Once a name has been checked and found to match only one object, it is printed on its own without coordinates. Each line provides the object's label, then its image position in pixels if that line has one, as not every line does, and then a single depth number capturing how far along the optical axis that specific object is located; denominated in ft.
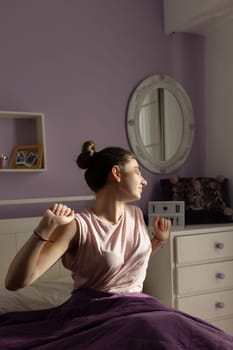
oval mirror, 8.86
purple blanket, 3.38
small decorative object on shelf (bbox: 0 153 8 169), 7.35
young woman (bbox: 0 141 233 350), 3.47
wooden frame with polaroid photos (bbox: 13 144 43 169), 7.52
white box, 8.14
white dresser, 7.45
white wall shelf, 7.47
